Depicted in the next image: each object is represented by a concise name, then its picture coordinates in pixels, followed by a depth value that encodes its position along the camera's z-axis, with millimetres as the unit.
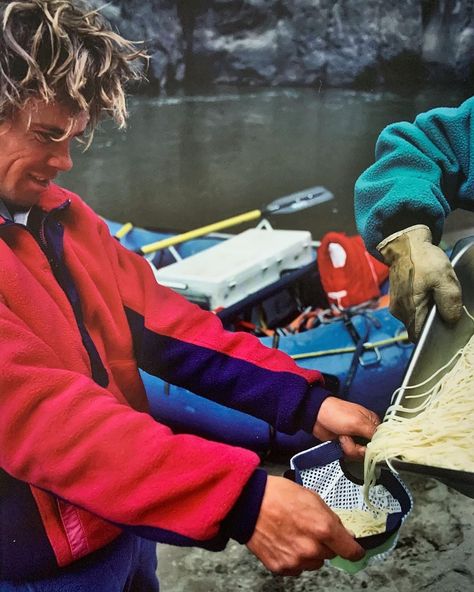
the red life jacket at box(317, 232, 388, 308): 2791
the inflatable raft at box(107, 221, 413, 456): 2119
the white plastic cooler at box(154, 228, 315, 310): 2270
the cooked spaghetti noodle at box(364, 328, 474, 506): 1368
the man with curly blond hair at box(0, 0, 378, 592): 1260
